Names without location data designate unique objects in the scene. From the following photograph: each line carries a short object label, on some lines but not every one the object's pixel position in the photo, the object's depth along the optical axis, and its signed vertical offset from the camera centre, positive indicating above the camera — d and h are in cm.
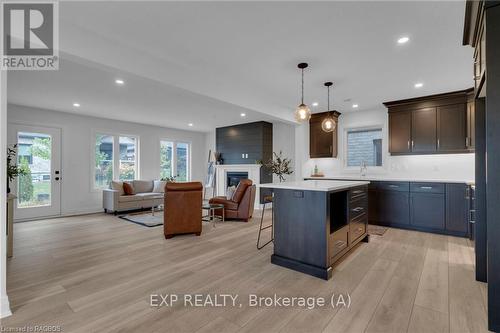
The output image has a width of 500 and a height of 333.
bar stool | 357 -109
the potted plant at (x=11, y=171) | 353 -3
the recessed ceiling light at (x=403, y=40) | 271 +145
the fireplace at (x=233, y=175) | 705 -20
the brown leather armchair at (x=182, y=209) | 402 -67
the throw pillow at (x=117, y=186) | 634 -46
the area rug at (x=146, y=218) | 507 -113
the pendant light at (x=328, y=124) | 396 +72
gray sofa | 609 -73
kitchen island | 261 -68
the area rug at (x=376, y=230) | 429 -114
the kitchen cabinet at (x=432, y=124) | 444 +86
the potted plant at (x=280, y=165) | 618 +9
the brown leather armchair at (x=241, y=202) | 521 -73
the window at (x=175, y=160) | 838 +30
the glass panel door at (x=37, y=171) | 543 -5
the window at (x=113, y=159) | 674 +30
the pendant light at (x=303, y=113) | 335 +77
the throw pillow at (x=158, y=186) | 724 -54
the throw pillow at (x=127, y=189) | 649 -54
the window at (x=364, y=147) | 573 +52
